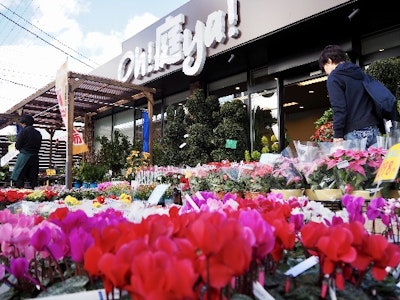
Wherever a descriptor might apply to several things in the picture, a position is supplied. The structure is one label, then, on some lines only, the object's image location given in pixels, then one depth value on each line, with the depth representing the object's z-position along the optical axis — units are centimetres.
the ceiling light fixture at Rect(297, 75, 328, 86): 770
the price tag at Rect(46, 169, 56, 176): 1214
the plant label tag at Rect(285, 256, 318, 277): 90
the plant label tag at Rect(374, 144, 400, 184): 158
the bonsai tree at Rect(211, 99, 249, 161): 855
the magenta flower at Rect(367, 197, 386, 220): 136
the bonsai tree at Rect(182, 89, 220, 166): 905
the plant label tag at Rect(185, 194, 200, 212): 146
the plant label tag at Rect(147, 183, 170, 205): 214
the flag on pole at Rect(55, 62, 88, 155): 765
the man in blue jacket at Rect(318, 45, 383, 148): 319
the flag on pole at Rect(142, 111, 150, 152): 997
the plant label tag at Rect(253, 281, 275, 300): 75
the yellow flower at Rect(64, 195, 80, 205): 287
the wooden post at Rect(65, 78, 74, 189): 721
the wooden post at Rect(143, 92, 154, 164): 1001
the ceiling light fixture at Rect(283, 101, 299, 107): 867
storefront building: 654
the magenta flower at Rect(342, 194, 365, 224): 121
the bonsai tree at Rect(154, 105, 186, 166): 991
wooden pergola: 859
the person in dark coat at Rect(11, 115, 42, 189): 752
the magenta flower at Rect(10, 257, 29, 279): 90
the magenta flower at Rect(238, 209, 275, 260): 71
